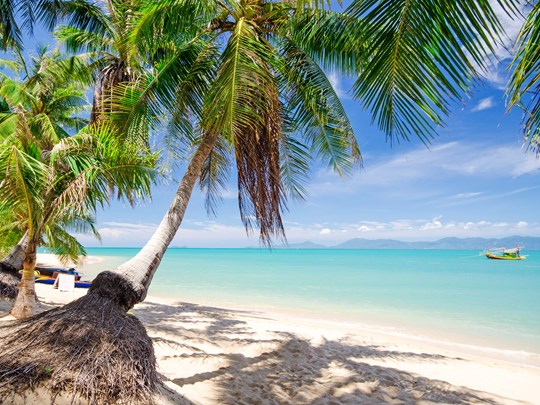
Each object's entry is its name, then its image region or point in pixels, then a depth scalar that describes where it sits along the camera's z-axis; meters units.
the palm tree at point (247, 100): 1.92
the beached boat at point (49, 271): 14.34
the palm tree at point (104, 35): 6.49
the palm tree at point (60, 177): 4.15
